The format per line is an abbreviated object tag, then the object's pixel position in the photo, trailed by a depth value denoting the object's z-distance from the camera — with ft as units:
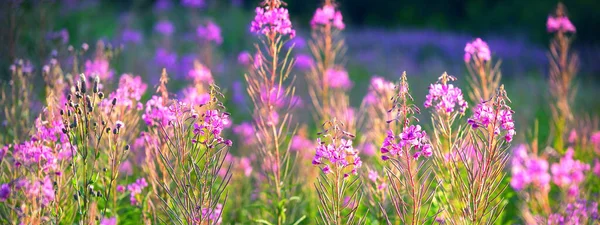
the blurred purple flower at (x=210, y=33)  18.67
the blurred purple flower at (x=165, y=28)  26.66
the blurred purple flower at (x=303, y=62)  21.80
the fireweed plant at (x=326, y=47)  11.87
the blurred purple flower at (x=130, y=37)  27.37
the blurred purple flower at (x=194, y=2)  23.57
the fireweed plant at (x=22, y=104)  9.88
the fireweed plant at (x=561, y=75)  13.25
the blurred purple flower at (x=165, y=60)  23.08
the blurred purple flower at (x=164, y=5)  39.27
